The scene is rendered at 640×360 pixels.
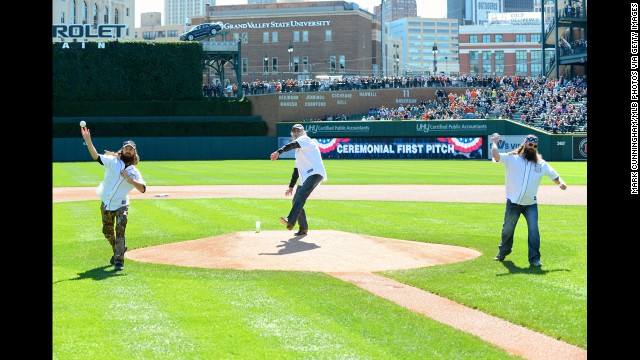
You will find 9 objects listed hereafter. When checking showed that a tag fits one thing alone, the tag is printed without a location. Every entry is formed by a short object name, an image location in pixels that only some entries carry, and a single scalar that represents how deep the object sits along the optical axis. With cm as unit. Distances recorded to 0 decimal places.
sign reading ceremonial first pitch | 6206
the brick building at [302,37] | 11283
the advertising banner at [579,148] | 5566
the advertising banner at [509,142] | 5869
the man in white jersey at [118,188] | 1189
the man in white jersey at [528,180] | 1204
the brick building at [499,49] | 15900
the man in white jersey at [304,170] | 1509
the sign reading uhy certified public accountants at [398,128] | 6159
